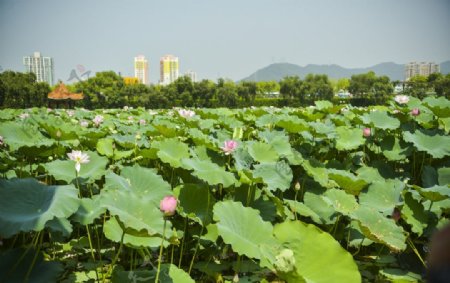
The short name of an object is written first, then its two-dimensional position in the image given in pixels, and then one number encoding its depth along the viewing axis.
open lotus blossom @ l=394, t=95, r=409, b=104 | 4.38
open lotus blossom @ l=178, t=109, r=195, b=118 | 4.06
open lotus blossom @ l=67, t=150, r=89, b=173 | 2.10
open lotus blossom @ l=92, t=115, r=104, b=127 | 4.28
